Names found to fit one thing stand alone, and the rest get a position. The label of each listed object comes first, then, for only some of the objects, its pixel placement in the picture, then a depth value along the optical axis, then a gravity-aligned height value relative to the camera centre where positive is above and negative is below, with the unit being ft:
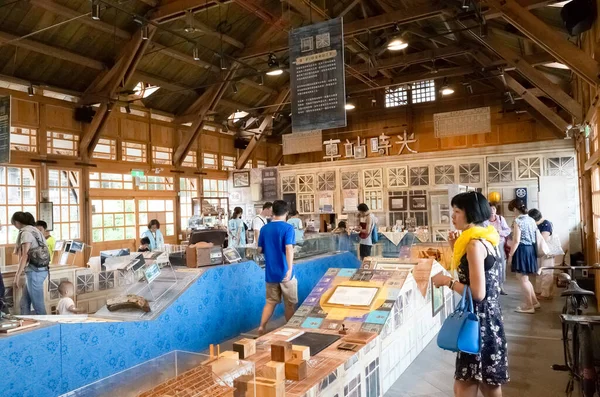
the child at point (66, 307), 13.87 -2.83
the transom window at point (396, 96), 46.80 +12.42
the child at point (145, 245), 24.10 -1.61
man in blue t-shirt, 14.43 -1.63
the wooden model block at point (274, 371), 6.84 -2.56
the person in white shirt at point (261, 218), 21.45 -0.24
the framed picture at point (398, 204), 39.55 +0.47
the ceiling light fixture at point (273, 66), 30.39 +10.85
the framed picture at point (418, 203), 38.60 +0.48
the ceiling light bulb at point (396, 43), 26.05 +10.19
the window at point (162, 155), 39.52 +5.78
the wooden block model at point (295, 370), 7.50 -2.77
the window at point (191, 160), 43.20 +5.63
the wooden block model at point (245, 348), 8.46 -2.67
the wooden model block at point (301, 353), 7.92 -2.61
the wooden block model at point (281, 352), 7.68 -2.51
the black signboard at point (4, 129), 23.39 +5.13
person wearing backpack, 15.69 -1.57
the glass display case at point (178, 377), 5.48 -2.18
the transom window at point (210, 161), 45.48 +5.79
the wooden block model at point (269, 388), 6.59 -2.72
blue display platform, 8.27 -3.03
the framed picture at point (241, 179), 46.11 +3.80
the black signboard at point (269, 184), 44.60 +3.05
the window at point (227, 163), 48.27 +5.85
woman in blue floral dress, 7.71 -1.51
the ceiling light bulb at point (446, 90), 37.39 +10.23
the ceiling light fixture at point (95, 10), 20.18 +9.82
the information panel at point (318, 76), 16.75 +5.43
